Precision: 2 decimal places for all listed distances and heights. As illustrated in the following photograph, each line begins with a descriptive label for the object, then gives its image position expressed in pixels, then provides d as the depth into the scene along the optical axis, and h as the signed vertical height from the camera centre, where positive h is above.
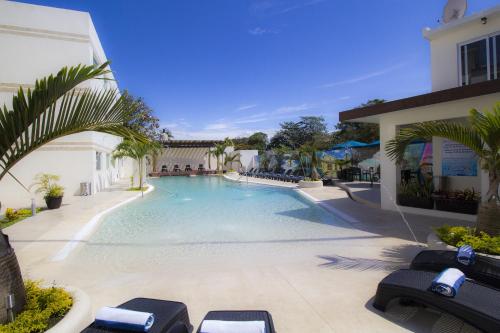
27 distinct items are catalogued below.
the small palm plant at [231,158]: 35.36 +1.26
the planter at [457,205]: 8.14 -1.09
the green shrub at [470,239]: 4.34 -1.11
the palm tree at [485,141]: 4.68 +0.41
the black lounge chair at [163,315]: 2.60 -1.37
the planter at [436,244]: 4.72 -1.27
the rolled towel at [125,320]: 2.50 -1.26
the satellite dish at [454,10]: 10.60 +5.54
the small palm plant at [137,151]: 18.58 +1.19
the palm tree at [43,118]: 2.75 +0.53
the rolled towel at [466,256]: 3.81 -1.14
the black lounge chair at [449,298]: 2.78 -1.33
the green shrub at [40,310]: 2.57 -1.29
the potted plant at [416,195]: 9.23 -0.88
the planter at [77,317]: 2.64 -1.35
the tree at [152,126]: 34.81 +5.27
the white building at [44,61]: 13.68 +5.14
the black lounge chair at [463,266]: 3.64 -1.26
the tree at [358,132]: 35.24 +4.46
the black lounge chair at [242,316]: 2.76 -1.38
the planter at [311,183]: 17.81 -0.90
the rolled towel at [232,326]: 2.46 -1.31
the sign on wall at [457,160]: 9.88 +0.21
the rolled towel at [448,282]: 3.03 -1.19
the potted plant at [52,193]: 11.88 -0.88
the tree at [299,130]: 58.00 +7.48
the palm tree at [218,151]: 34.66 +2.10
